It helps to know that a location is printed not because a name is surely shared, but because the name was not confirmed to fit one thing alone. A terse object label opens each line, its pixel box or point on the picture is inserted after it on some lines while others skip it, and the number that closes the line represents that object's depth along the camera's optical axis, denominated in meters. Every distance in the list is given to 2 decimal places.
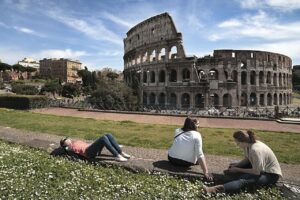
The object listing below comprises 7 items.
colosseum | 33.74
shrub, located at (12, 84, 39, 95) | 45.31
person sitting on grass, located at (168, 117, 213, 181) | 4.71
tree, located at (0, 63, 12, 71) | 77.30
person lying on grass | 5.51
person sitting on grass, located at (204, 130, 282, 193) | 4.30
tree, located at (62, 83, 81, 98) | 53.43
